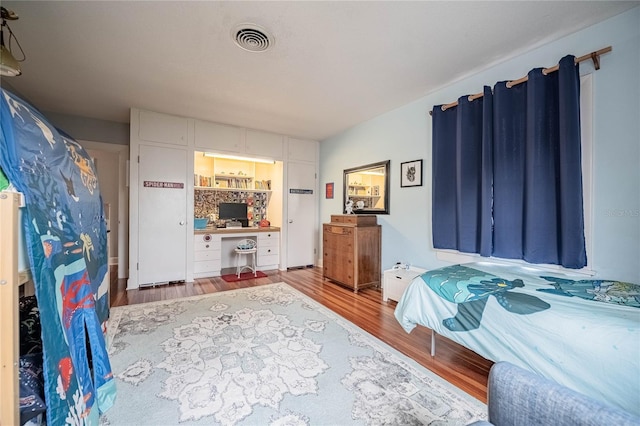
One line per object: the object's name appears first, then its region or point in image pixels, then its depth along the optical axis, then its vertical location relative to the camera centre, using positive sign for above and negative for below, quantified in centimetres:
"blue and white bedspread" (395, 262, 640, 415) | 119 -62
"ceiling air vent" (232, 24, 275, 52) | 213 +150
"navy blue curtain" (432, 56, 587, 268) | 208 +39
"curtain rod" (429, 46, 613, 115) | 200 +123
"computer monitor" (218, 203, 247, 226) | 499 +4
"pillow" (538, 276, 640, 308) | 154 -49
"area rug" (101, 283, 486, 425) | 151 -116
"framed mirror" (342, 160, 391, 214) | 404 +41
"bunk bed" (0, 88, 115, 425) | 97 -28
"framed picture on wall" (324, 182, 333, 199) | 527 +47
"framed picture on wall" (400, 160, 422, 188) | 348 +56
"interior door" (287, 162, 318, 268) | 530 -1
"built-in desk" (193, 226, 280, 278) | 446 -64
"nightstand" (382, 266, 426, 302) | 322 -84
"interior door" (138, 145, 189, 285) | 398 -4
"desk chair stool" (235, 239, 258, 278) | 460 -78
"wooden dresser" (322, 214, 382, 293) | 383 -57
